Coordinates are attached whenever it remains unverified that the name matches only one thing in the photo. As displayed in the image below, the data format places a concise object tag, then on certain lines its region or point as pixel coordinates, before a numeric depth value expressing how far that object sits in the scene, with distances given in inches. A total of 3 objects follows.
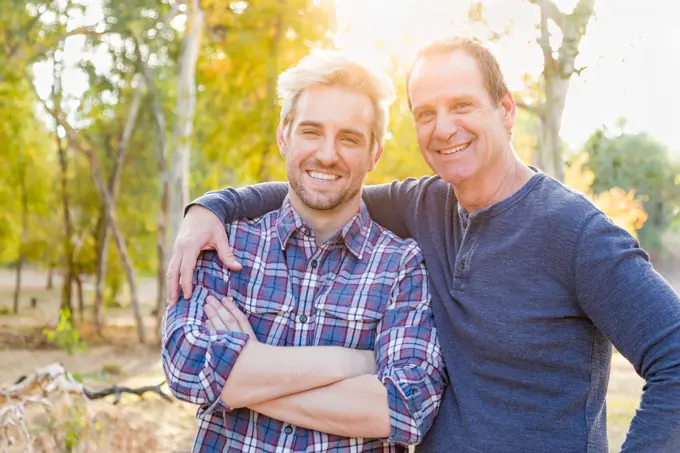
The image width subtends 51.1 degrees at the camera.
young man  82.3
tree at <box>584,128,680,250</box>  206.2
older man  71.8
